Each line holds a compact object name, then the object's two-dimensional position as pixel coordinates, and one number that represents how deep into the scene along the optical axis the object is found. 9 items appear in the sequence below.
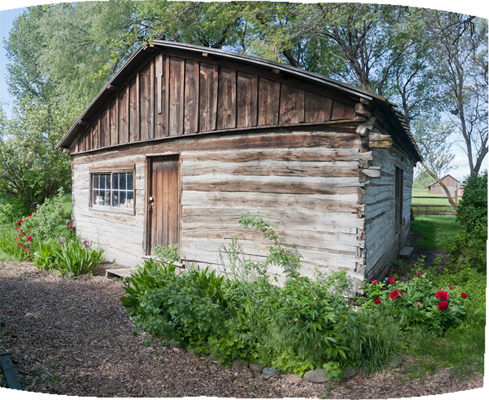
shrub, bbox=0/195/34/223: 11.65
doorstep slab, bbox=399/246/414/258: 6.82
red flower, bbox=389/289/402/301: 4.05
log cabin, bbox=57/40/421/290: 4.59
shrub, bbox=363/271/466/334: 3.85
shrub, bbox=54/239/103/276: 7.31
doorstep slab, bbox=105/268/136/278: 7.02
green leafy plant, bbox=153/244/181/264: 6.26
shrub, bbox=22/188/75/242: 9.22
